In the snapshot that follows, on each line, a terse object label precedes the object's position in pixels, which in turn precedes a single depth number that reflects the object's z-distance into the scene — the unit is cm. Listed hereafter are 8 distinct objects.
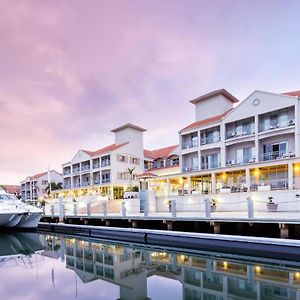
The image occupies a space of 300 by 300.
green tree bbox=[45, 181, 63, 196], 6564
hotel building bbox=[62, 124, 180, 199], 4672
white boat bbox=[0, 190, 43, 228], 2343
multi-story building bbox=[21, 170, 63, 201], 7600
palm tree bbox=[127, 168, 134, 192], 4532
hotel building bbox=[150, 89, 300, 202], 2442
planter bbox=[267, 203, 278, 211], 1702
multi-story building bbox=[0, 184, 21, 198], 9930
